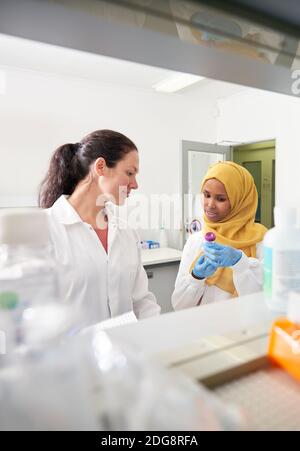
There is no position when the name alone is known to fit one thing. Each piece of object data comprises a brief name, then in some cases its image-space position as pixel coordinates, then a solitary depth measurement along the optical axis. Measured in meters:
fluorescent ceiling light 2.36
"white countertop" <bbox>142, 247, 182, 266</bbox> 2.45
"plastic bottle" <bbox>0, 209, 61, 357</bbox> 0.42
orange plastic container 0.40
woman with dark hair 1.13
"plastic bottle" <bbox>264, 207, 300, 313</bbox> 0.54
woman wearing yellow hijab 1.24
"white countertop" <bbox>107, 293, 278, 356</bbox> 0.45
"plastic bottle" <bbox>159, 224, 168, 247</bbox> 3.05
